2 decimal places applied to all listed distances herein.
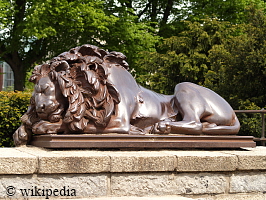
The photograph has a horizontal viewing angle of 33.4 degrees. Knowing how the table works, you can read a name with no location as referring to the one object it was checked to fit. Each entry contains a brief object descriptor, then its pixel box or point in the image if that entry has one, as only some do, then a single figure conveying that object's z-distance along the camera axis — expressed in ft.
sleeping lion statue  16.38
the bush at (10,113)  30.48
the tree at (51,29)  59.98
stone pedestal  13.85
